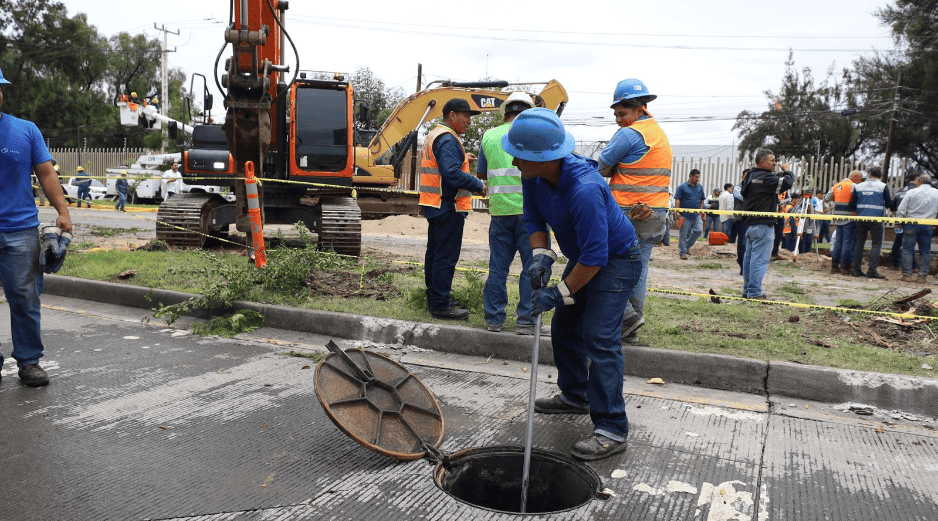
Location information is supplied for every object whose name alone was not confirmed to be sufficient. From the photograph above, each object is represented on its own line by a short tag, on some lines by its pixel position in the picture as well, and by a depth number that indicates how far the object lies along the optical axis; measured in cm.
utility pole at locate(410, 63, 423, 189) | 2506
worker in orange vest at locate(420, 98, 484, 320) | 618
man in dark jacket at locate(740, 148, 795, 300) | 790
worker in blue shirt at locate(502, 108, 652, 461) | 343
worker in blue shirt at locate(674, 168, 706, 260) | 1481
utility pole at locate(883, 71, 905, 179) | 2796
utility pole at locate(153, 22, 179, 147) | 4196
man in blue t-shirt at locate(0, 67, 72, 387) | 445
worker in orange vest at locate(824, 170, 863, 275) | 1219
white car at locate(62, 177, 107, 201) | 3216
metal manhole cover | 355
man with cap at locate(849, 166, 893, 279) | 1184
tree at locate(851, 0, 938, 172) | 2952
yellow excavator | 1324
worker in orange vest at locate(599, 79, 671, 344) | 545
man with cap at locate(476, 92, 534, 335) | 575
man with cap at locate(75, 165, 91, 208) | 2995
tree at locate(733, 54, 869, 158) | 3981
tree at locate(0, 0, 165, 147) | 4531
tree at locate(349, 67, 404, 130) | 3952
